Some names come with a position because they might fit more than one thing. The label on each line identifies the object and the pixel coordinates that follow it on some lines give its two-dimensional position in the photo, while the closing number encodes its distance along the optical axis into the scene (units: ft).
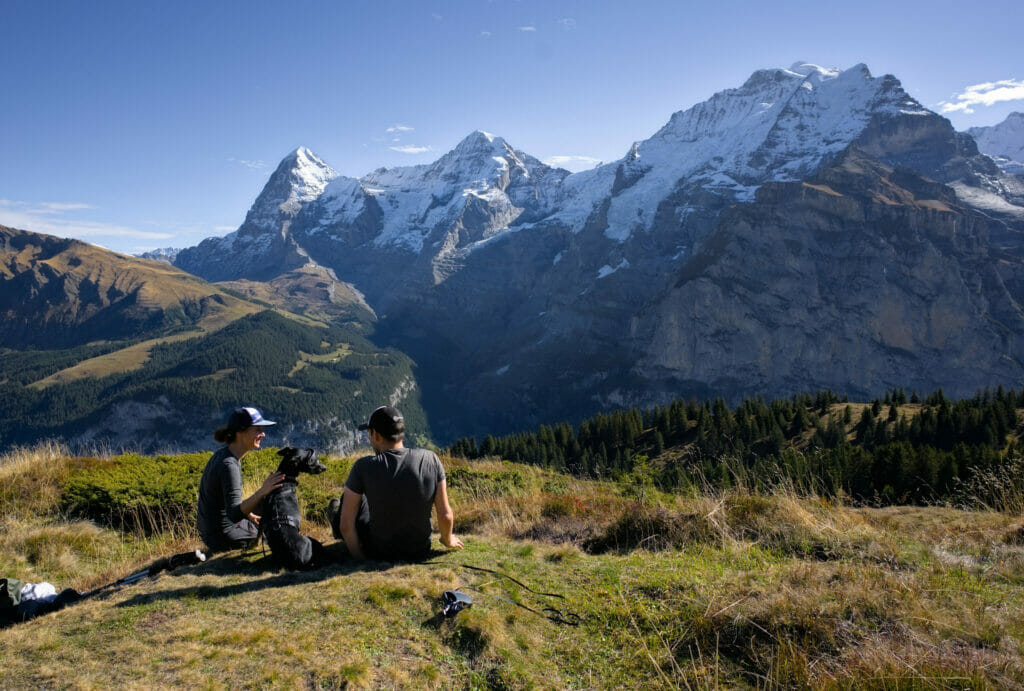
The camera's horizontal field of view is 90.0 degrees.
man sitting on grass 22.06
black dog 22.54
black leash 17.83
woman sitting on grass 24.40
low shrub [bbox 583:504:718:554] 25.29
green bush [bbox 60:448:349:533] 33.32
